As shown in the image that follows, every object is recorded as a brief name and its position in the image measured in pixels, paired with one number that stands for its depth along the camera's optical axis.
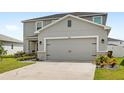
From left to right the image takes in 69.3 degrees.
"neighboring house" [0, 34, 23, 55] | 15.02
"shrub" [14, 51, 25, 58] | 11.93
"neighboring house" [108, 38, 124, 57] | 12.12
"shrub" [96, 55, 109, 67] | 6.61
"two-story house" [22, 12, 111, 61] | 8.62
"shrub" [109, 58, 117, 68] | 6.33
